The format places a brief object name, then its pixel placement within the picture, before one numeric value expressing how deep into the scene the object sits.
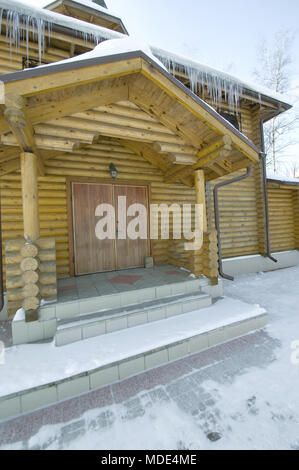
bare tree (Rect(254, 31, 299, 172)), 9.64
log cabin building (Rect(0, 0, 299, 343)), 2.70
